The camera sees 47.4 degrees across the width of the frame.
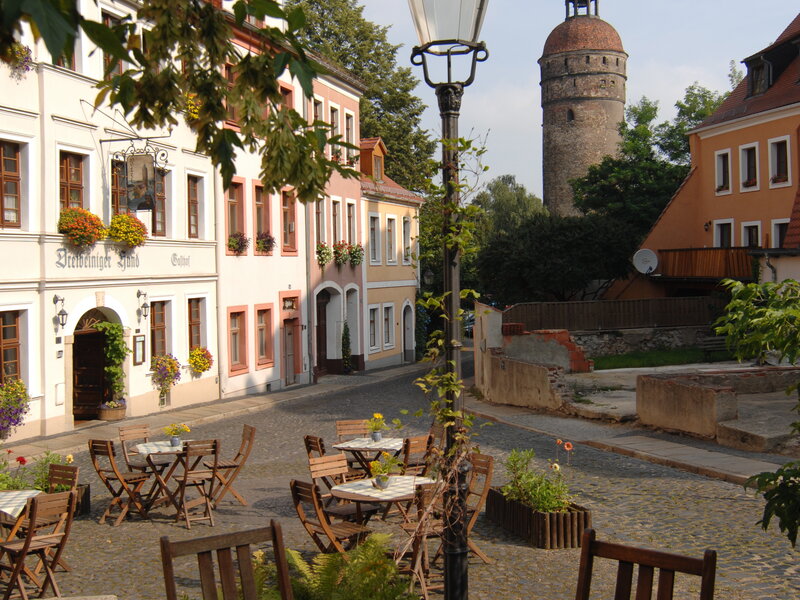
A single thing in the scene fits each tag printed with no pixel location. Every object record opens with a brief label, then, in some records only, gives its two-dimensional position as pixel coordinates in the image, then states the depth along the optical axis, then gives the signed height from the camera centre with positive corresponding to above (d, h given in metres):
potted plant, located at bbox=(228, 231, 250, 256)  26.42 +1.71
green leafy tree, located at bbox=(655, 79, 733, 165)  49.78 +10.18
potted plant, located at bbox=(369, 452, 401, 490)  9.07 -1.72
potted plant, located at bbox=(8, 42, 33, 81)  17.46 +4.80
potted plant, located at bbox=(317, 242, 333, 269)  32.59 +1.63
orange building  34.00 +4.15
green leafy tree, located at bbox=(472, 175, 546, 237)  69.94 +7.67
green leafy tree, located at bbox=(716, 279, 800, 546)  4.62 -0.23
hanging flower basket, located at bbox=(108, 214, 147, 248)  21.02 +1.70
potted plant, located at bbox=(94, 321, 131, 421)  21.28 -1.52
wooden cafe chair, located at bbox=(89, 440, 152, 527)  10.76 -2.21
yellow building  37.06 +1.20
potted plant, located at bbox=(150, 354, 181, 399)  22.86 -1.75
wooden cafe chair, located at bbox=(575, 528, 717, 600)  4.38 -1.35
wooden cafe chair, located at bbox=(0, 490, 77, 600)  7.71 -2.14
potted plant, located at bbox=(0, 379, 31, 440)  17.42 -1.93
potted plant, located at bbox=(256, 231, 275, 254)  28.16 +1.82
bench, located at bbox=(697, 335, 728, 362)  29.83 -1.73
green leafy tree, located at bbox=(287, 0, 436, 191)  49.06 +12.32
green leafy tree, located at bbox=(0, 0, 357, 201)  4.38 +1.14
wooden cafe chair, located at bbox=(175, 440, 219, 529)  10.65 -2.16
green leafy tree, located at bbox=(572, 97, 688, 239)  45.88 +5.71
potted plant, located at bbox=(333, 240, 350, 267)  33.78 +1.74
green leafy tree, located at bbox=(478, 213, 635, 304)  39.41 +1.67
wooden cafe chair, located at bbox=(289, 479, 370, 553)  8.30 -2.18
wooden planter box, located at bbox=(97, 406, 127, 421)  21.27 -2.59
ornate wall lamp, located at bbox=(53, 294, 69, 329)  19.41 -0.22
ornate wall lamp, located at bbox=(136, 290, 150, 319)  22.31 -0.09
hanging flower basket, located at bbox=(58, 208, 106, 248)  19.45 +1.66
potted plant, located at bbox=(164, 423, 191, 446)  11.44 -1.64
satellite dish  39.12 +1.42
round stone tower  56.22 +12.23
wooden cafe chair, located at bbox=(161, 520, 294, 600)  4.78 -1.39
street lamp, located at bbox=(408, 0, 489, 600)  5.28 +0.74
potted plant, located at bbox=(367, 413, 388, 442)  11.52 -1.61
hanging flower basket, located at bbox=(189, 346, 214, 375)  24.45 -1.58
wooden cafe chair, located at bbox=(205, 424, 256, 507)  11.26 -2.11
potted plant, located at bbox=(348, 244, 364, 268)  35.16 +1.74
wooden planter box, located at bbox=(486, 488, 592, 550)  9.12 -2.33
